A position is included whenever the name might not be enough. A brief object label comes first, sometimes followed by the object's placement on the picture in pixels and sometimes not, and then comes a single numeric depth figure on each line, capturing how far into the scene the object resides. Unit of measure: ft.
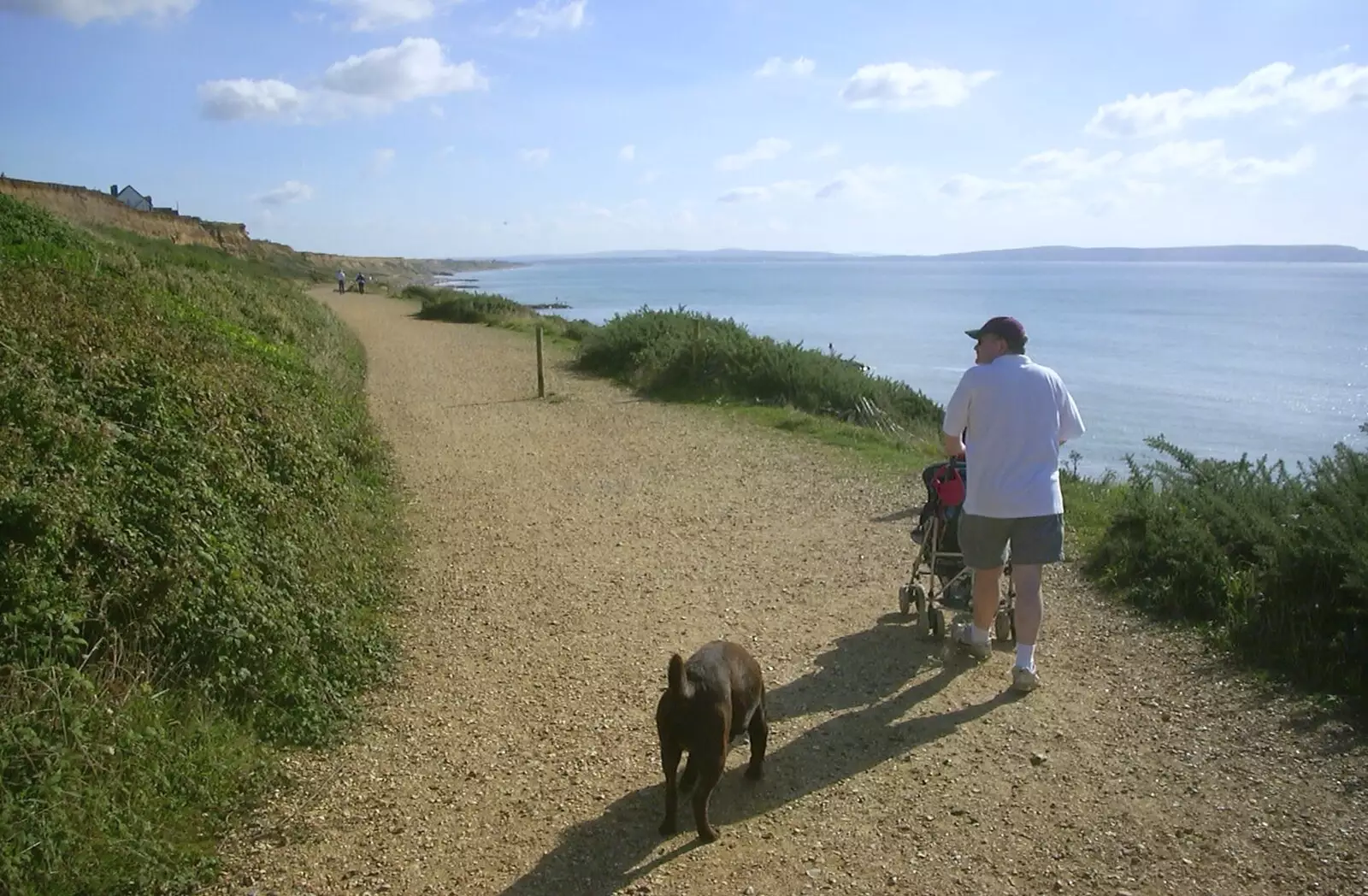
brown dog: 13.06
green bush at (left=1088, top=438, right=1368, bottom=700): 18.52
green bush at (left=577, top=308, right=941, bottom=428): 54.44
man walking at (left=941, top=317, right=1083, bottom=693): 17.06
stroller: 20.12
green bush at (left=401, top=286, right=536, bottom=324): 117.08
